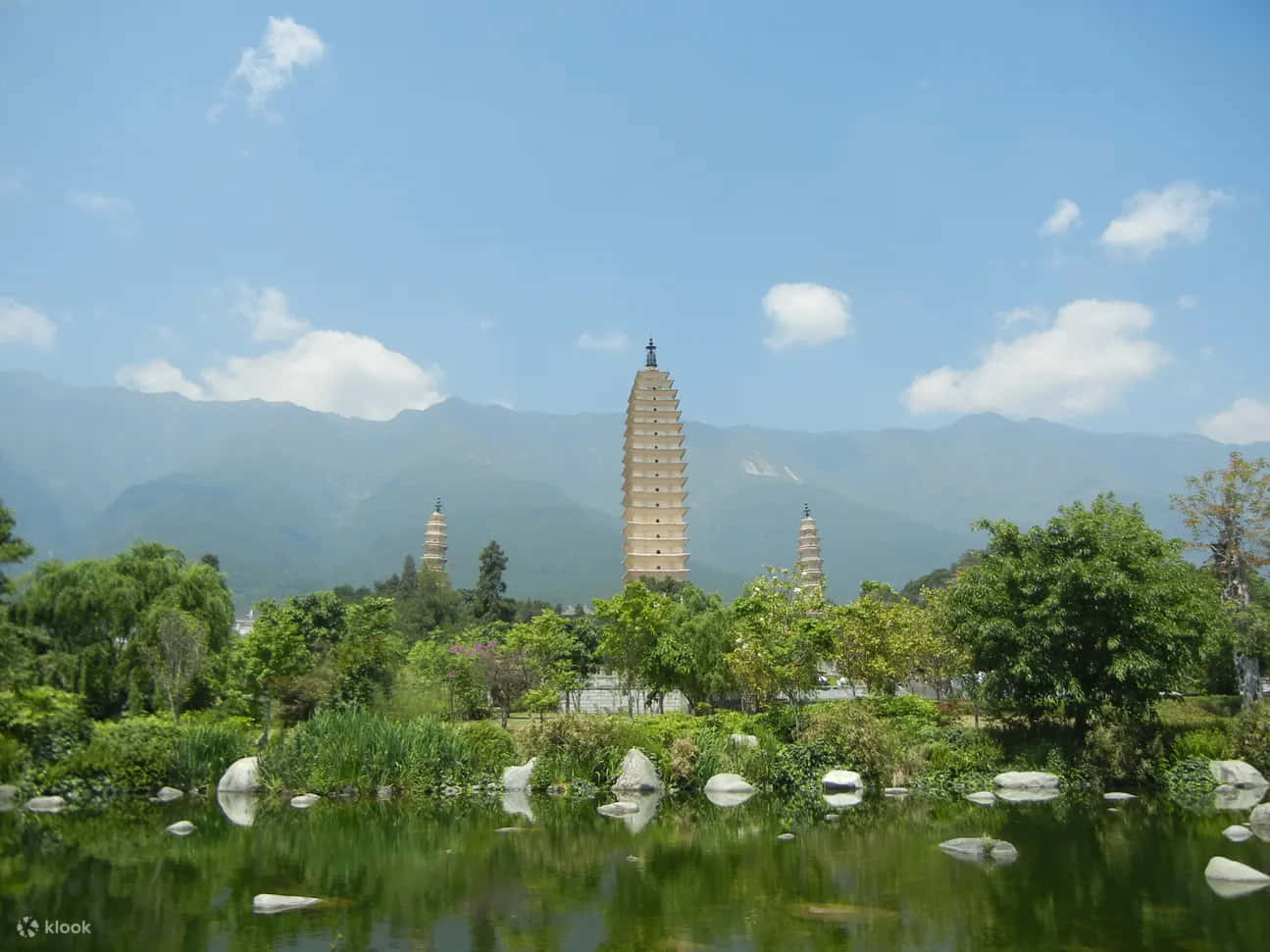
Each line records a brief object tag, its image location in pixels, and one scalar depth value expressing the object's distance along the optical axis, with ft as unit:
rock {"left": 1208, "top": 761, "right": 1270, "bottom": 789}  55.52
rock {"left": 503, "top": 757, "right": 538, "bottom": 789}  59.88
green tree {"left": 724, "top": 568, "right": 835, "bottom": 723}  69.67
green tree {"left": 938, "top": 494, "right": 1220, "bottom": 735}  55.52
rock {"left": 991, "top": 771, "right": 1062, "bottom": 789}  56.24
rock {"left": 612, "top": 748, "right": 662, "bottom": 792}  57.82
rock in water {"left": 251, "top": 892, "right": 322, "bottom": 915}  32.50
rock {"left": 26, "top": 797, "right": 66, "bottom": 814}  52.54
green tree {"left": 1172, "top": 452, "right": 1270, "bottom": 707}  87.66
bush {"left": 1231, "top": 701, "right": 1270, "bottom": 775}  57.11
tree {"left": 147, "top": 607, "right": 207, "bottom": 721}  67.56
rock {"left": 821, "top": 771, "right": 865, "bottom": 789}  57.47
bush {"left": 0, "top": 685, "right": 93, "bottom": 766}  54.39
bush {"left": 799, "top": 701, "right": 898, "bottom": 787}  59.77
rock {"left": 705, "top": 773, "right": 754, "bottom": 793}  58.03
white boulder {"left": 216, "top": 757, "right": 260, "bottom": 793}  57.16
